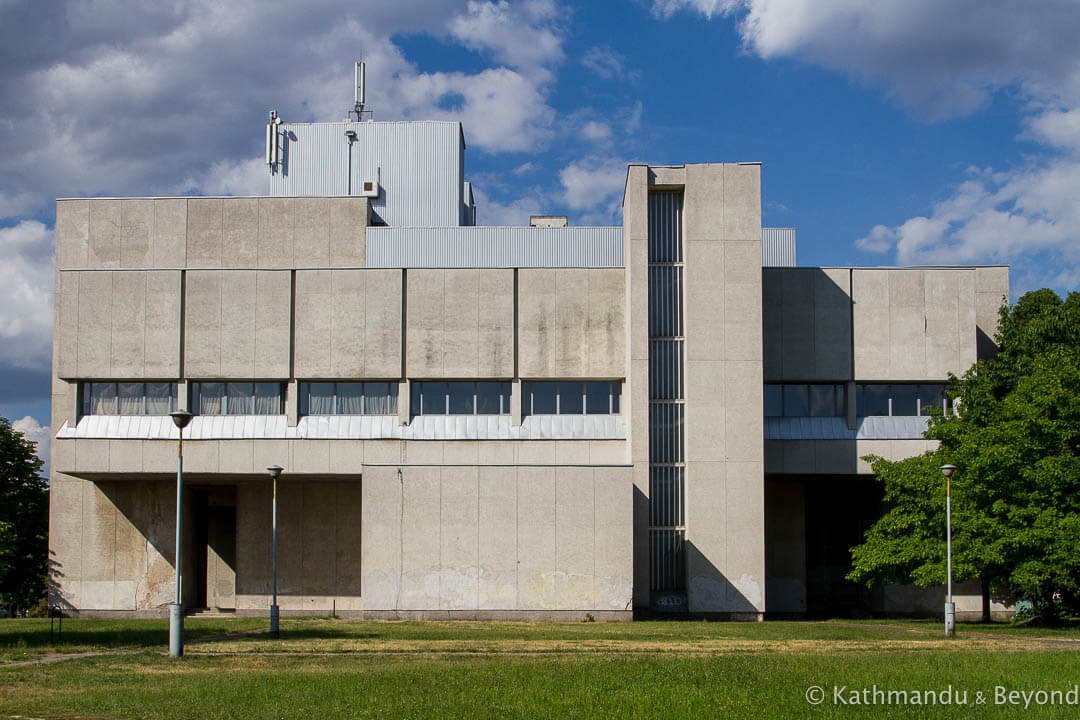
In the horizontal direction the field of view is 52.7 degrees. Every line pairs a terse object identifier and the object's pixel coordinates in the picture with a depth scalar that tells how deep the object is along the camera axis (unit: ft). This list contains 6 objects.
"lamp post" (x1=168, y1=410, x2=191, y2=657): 79.00
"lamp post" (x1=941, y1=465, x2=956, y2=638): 103.40
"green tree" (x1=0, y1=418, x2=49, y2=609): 136.77
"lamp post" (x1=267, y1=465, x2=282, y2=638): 99.51
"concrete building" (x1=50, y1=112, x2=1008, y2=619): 145.48
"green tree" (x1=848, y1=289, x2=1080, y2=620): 118.32
